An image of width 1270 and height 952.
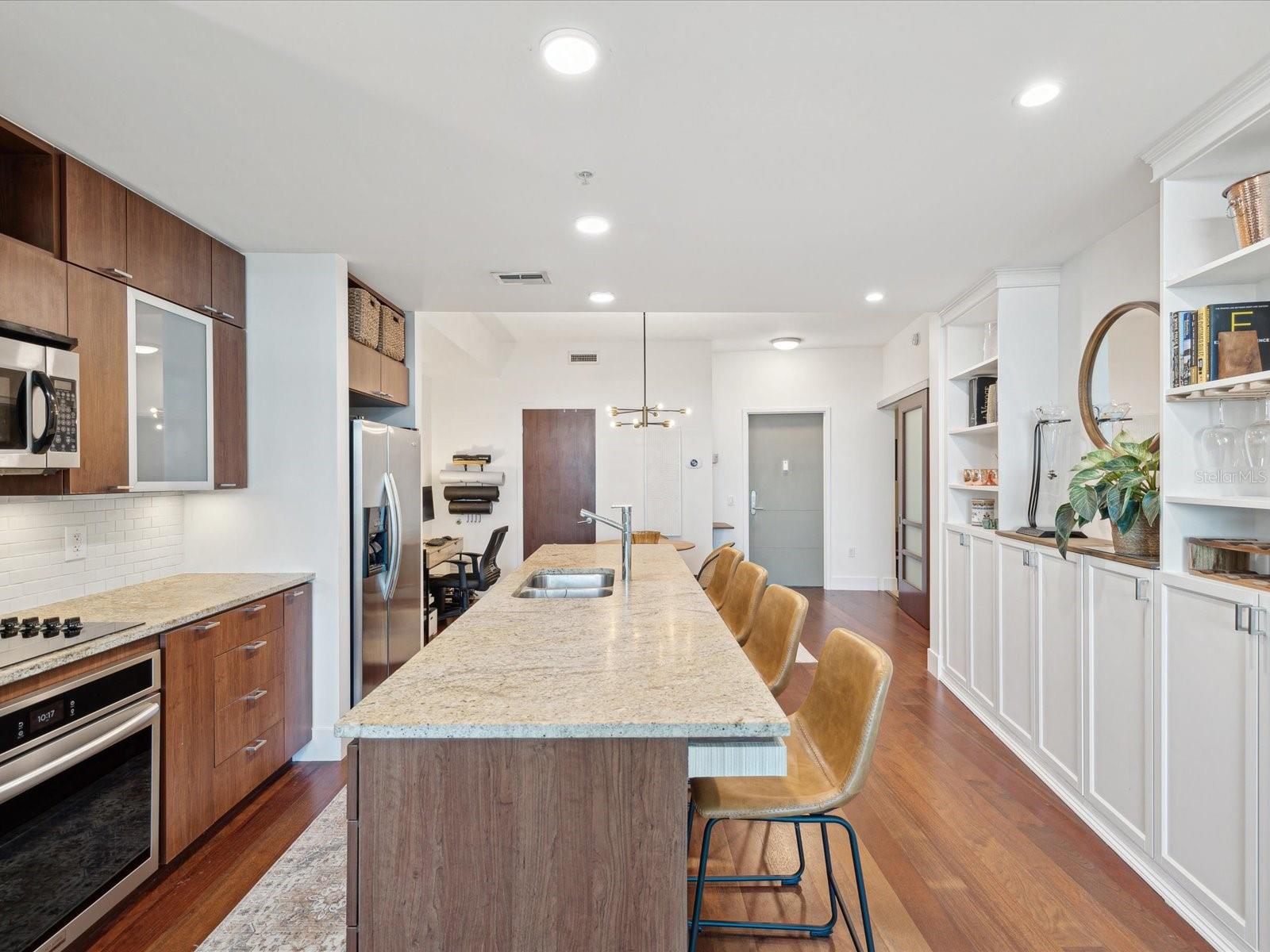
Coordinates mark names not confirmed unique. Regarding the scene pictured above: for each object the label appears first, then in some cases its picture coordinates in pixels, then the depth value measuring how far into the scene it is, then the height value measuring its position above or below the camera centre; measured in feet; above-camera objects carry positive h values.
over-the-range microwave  6.32 +0.74
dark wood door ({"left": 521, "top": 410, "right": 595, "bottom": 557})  23.03 +0.23
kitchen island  4.42 -2.37
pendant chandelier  18.58 +1.85
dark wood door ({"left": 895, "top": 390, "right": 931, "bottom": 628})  19.40 -1.04
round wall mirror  9.20 +1.45
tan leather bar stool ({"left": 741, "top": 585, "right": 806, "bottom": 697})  7.09 -1.83
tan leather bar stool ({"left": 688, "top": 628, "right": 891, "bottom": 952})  5.27 -2.55
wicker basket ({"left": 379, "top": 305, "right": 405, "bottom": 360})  13.08 +2.85
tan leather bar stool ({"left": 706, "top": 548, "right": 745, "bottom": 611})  11.23 -1.71
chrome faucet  9.72 -0.91
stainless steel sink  9.96 -1.60
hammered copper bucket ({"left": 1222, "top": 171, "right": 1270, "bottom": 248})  6.21 +2.51
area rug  6.46 -4.46
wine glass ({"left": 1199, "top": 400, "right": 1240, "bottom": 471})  6.86 +0.31
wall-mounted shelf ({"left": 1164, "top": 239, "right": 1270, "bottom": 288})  6.16 +2.01
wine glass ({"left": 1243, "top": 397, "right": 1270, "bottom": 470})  6.55 +0.29
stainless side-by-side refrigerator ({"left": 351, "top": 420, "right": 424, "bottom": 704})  11.16 -1.33
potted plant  7.47 -0.27
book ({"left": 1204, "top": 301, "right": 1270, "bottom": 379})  6.40 +1.47
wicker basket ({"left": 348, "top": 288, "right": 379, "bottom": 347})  11.69 +2.82
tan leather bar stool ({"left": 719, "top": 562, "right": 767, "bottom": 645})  9.12 -1.79
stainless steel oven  5.44 -2.92
